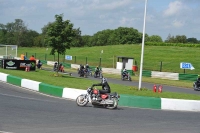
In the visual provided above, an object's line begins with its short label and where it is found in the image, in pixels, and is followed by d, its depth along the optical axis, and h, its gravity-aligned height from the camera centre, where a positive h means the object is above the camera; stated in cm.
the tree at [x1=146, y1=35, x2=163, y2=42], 16375 +827
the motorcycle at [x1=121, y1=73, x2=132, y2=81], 3725 -225
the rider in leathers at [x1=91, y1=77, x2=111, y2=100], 1603 -147
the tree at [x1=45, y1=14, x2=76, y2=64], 3184 +164
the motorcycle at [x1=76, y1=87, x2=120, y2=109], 1589 -199
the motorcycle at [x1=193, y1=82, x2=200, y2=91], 3066 -250
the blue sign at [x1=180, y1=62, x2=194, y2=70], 4375 -112
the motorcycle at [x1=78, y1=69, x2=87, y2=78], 3900 -203
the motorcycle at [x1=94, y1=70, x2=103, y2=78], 4022 -217
